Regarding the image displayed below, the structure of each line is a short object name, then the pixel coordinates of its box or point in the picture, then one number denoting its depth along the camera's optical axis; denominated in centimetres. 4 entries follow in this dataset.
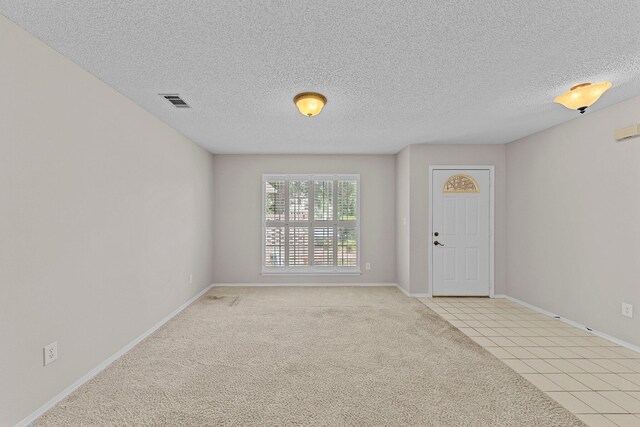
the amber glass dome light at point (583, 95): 251
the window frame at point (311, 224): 537
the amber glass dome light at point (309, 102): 270
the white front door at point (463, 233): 469
